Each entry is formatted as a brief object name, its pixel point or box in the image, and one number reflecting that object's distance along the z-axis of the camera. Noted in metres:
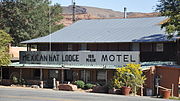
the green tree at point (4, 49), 37.59
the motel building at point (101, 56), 34.72
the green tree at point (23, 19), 63.56
